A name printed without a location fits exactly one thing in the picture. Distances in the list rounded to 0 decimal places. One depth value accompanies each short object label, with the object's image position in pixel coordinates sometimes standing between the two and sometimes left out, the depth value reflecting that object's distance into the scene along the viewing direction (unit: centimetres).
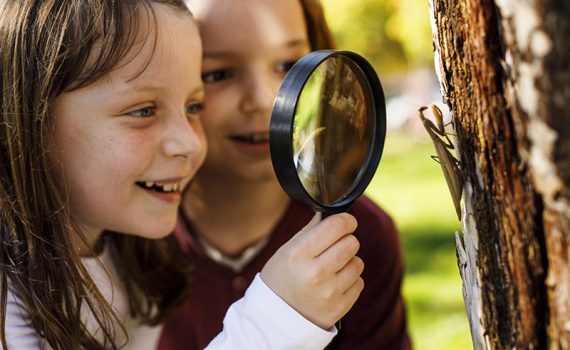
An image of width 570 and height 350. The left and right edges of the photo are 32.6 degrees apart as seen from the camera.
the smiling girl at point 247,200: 74
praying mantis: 49
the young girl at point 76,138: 59
